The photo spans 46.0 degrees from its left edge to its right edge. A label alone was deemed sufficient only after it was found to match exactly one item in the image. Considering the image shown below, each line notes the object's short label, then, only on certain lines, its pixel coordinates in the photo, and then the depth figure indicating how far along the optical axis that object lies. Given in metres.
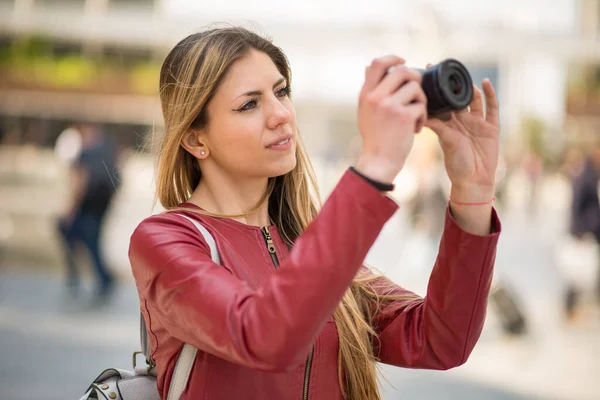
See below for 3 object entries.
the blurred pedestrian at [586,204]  7.10
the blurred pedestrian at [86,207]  7.22
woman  1.00
